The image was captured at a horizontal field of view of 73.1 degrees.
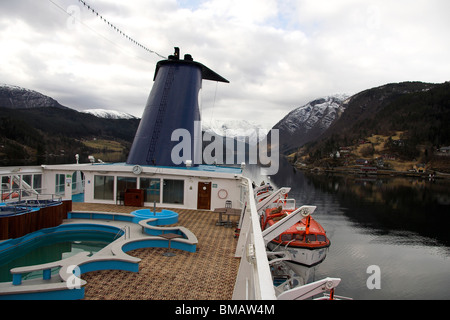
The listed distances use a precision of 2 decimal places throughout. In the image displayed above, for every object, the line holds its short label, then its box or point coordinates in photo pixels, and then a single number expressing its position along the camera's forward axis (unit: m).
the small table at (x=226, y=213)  10.94
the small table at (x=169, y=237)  7.70
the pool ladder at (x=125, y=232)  8.58
